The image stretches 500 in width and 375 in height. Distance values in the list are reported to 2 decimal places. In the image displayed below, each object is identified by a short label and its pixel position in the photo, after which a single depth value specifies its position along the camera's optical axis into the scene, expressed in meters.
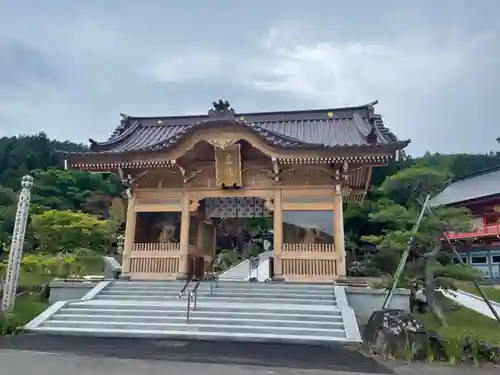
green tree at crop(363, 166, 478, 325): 8.28
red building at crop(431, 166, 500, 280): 22.88
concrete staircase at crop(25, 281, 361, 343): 7.32
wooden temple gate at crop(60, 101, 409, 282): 11.09
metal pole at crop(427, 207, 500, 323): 7.47
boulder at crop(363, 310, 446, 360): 6.02
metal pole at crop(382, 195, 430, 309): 8.02
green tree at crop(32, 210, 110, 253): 15.41
